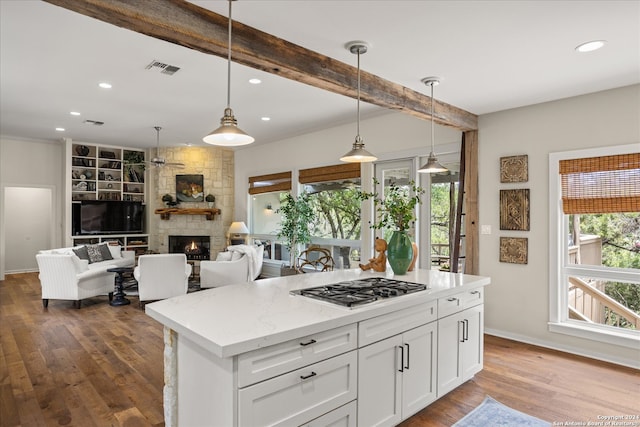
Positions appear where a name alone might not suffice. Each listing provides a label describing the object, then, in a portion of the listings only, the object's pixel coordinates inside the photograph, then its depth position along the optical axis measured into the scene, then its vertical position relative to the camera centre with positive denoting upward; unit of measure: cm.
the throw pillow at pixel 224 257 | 638 -71
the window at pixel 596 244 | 364 -29
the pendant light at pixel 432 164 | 338 +46
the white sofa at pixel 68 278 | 529 -91
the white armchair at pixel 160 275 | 527 -86
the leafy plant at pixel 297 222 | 661 -13
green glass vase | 316 -31
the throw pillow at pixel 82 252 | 622 -63
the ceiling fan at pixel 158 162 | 649 +89
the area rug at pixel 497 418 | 251 -137
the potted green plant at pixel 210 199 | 832 +33
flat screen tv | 791 -7
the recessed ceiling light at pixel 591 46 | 271 +123
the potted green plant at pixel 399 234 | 314 -16
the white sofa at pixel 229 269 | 611 -88
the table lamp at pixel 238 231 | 779 -34
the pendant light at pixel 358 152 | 285 +49
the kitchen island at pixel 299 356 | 160 -70
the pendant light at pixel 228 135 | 213 +45
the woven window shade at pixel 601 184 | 356 +31
